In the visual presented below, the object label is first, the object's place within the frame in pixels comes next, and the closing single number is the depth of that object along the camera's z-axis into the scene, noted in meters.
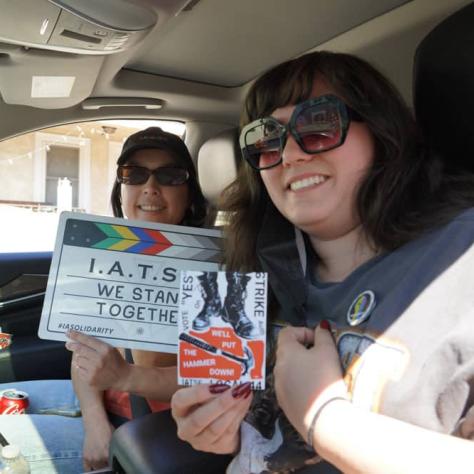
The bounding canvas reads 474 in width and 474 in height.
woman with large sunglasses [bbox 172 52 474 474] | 0.83
